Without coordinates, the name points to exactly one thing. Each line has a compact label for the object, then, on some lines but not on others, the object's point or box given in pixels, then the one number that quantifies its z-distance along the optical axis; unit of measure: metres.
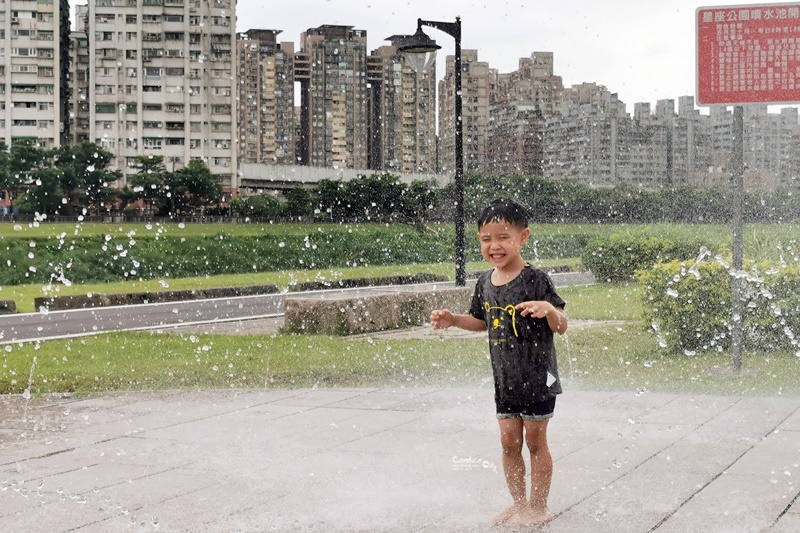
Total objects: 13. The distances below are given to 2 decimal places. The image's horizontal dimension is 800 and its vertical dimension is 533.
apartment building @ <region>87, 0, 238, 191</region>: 83.94
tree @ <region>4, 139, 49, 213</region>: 52.28
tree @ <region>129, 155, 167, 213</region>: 57.25
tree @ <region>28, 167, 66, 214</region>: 51.53
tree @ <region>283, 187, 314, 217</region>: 46.44
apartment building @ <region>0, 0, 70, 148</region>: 83.62
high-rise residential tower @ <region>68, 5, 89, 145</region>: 87.94
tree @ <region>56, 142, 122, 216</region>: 53.53
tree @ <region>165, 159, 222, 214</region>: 58.59
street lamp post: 14.88
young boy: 4.08
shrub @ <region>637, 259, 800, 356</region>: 10.08
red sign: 8.86
